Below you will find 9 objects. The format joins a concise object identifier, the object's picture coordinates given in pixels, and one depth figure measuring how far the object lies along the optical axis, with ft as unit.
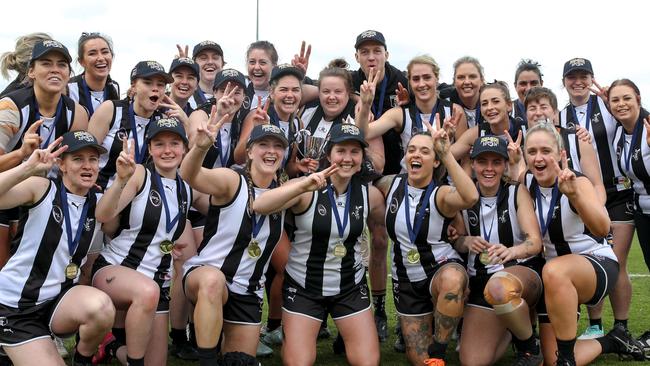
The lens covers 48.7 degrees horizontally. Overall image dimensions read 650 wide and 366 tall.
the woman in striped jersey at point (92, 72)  21.52
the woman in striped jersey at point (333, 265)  19.54
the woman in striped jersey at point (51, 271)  16.55
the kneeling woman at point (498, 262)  18.79
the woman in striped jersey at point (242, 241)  18.84
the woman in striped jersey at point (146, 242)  17.56
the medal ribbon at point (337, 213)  19.65
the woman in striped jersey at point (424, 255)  19.26
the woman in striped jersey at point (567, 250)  18.10
